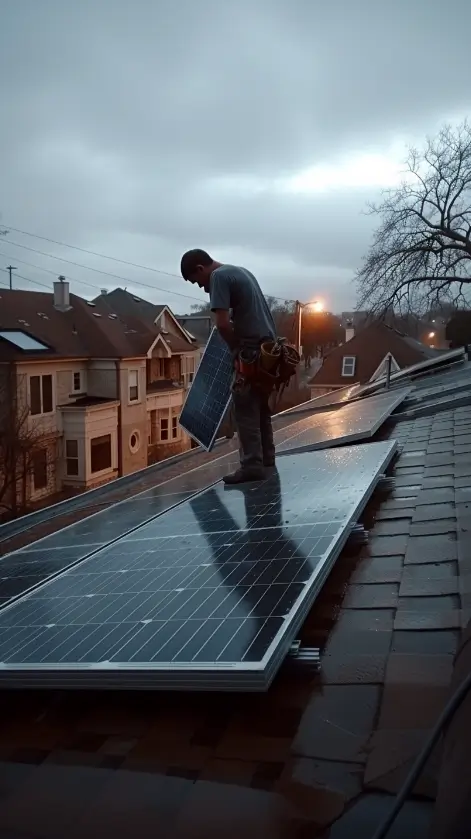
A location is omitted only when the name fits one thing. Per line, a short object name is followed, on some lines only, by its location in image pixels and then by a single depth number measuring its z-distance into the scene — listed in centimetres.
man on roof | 595
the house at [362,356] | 5303
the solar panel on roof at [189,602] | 262
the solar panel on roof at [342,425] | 803
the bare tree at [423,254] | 3825
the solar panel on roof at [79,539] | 466
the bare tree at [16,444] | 2875
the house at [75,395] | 3119
